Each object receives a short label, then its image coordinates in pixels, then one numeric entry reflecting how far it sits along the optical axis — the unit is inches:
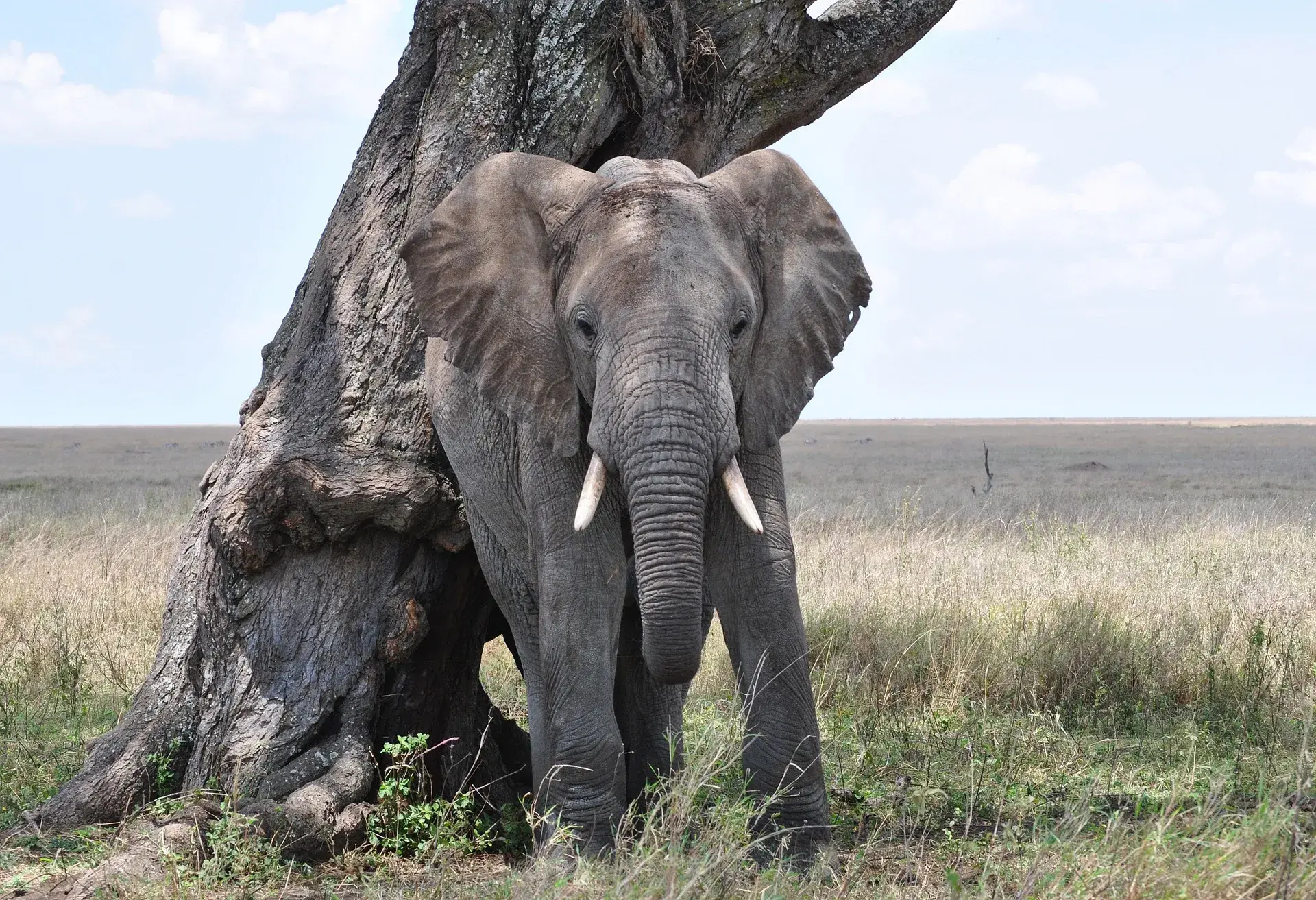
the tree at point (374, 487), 478.9
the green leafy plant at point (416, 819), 442.0
